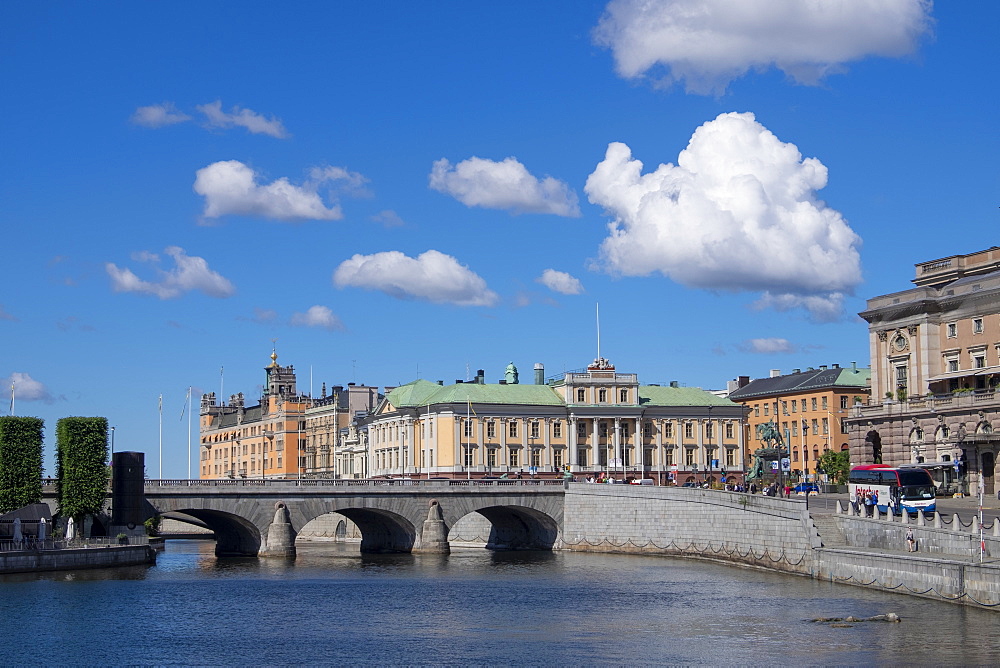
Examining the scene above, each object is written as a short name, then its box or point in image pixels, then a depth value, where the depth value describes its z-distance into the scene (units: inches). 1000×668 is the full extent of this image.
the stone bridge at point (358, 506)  4680.1
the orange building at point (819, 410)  7445.9
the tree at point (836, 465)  6254.9
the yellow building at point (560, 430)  6835.6
